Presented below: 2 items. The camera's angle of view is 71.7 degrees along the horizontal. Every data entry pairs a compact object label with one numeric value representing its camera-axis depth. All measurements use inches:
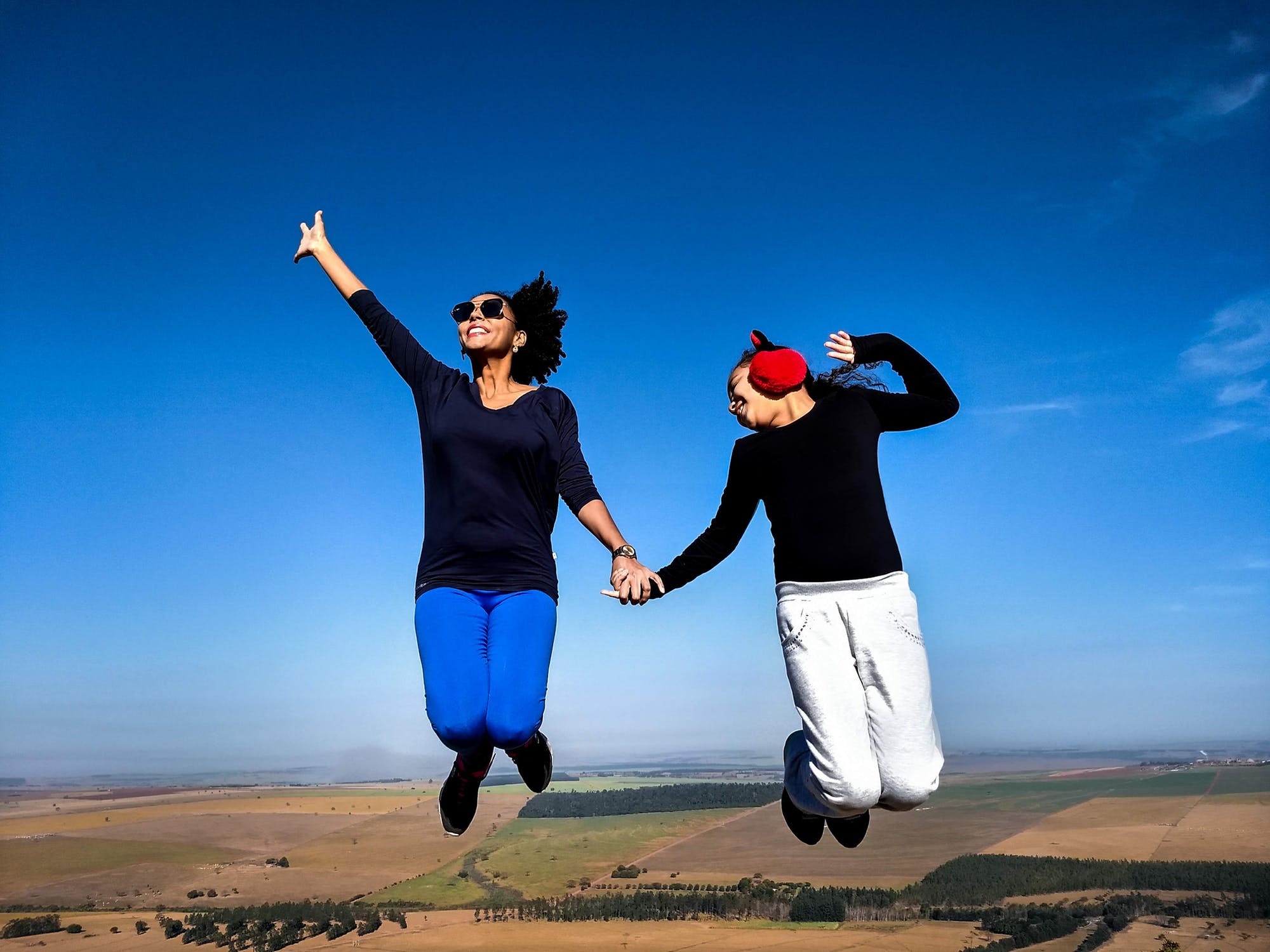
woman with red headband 172.2
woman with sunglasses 183.3
